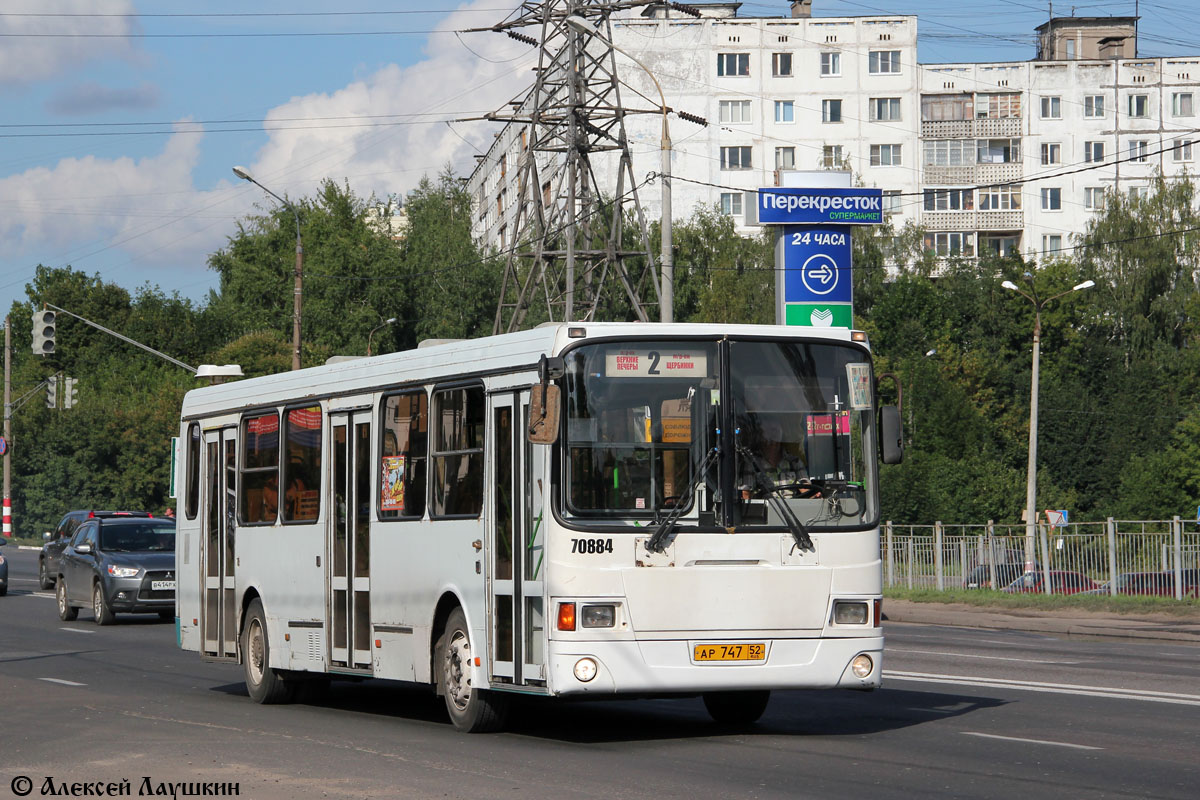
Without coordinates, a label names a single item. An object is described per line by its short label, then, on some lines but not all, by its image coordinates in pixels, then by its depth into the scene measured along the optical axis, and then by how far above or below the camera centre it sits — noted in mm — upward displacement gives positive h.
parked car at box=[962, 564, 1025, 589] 35969 -1961
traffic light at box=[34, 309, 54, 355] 36938 +3602
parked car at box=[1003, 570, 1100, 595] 33844 -2014
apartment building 86500 +18942
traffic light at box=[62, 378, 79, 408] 61719 +3786
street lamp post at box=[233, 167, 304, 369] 34781 +4634
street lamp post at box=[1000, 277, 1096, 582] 44969 +774
